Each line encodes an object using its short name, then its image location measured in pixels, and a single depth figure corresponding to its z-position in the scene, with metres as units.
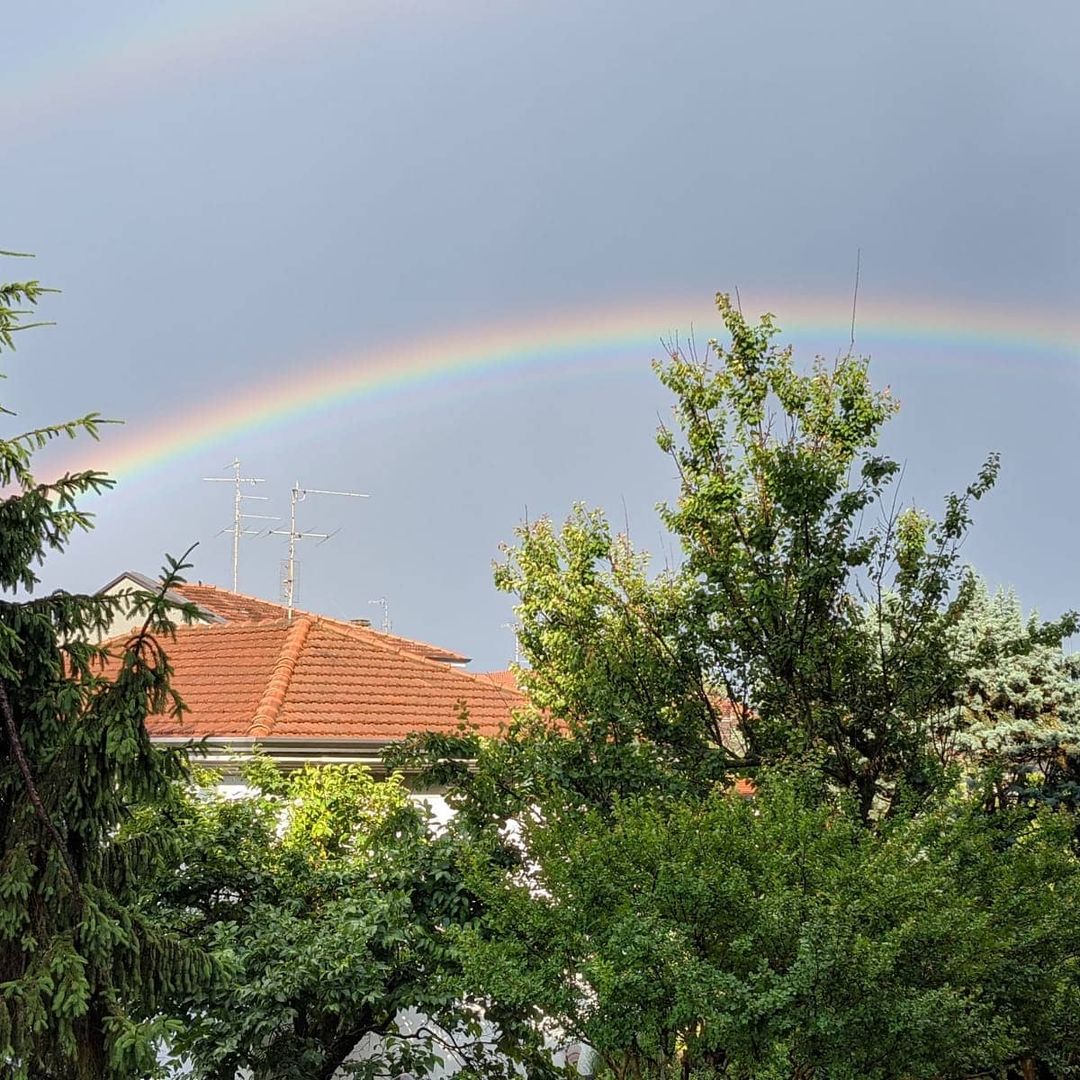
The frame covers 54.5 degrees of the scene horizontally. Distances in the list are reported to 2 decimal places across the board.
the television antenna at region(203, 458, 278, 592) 20.92
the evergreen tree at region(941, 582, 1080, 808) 12.80
